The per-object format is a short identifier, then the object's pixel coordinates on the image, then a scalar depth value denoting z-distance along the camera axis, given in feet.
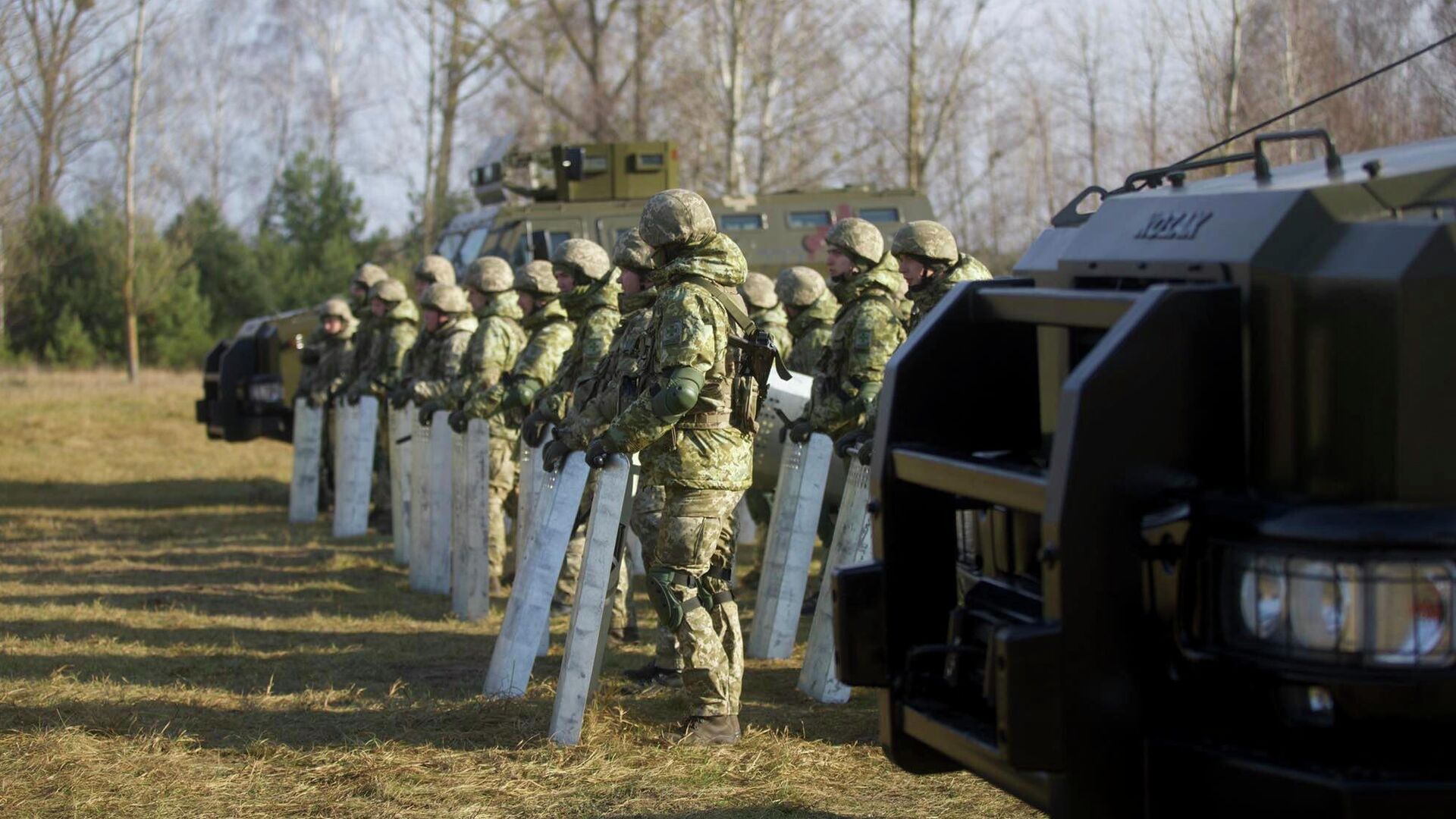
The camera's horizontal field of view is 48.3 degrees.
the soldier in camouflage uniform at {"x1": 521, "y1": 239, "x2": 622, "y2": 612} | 26.43
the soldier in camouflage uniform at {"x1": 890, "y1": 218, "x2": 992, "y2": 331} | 24.13
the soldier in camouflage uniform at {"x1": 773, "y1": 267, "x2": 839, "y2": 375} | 32.19
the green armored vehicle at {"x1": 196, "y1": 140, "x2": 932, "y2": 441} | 49.49
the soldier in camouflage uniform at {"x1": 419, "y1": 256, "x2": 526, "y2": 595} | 32.07
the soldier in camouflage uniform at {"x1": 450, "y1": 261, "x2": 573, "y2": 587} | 29.01
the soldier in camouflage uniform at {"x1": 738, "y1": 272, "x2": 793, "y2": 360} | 34.83
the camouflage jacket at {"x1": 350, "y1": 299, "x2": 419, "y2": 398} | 40.83
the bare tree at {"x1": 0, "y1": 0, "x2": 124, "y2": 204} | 102.83
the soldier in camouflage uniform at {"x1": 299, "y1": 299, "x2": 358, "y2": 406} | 44.62
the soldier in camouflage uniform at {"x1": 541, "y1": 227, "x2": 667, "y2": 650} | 20.65
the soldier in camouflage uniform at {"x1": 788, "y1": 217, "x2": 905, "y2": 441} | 24.82
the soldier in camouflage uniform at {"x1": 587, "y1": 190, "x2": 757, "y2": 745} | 19.27
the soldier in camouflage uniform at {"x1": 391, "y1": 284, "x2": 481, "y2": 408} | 35.42
